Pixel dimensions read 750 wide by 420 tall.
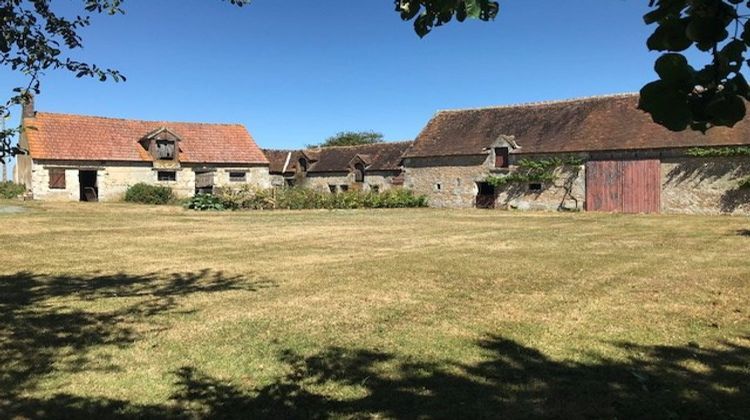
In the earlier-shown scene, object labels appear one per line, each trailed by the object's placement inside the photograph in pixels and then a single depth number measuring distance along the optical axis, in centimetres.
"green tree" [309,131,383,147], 7594
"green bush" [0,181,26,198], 3319
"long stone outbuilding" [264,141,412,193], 4053
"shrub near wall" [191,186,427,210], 2889
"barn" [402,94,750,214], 2509
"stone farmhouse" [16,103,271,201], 3192
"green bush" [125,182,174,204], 3244
